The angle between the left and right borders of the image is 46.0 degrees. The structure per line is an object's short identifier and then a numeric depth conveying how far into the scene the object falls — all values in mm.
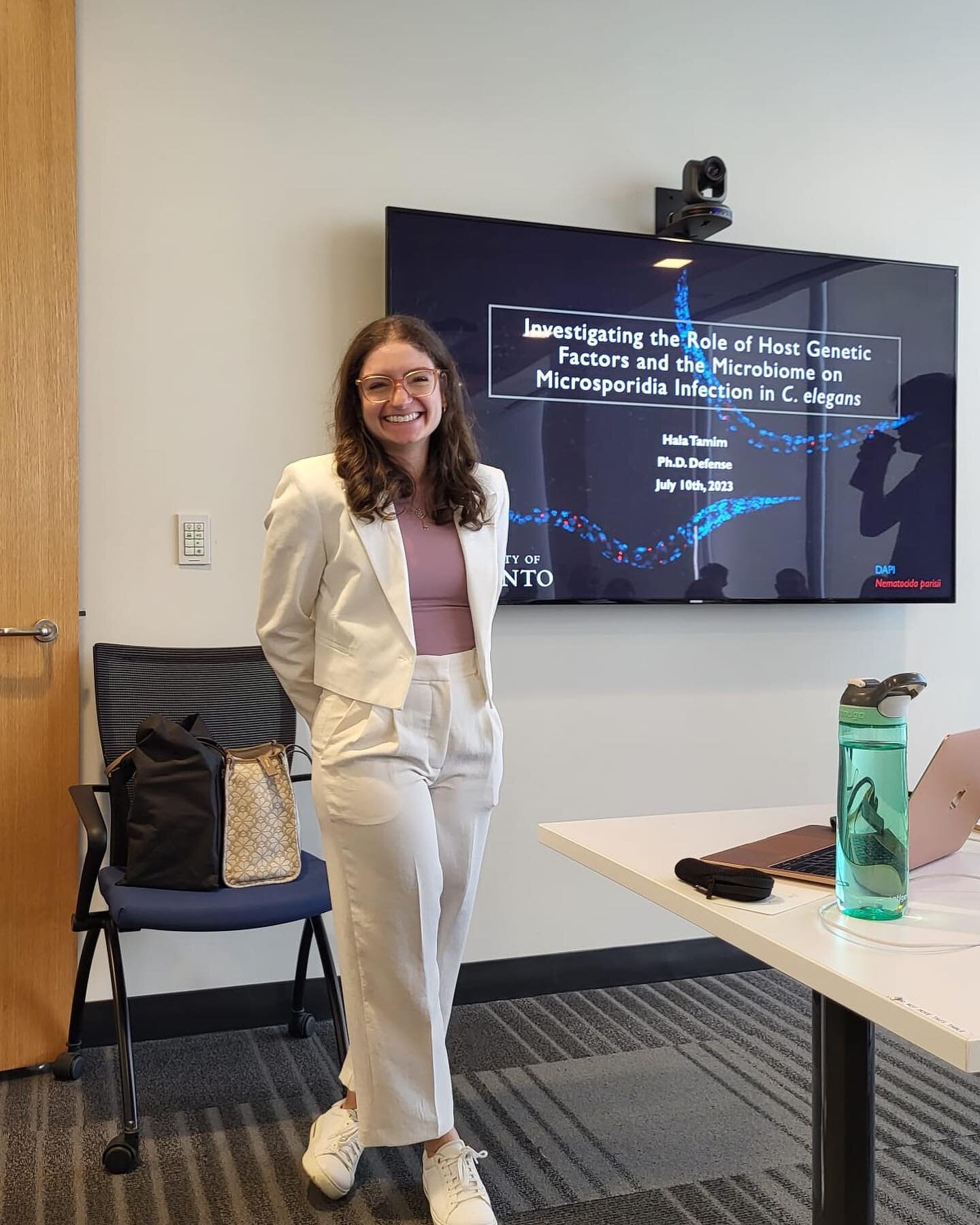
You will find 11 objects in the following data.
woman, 2023
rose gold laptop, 1453
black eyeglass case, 1349
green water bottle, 1268
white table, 1021
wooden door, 2680
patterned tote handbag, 2518
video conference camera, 3158
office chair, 2338
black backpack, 2471
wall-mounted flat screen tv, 3078
